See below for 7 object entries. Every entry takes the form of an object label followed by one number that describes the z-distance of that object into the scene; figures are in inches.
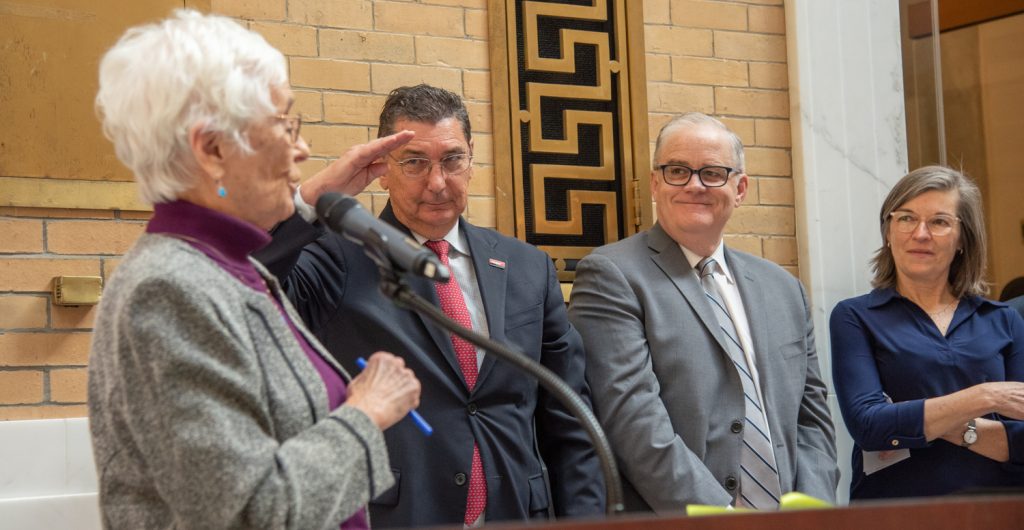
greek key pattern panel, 142.9
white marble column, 157.3
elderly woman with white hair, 60.5
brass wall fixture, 120.0
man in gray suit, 112.3
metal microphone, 67.1
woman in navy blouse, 124.0
